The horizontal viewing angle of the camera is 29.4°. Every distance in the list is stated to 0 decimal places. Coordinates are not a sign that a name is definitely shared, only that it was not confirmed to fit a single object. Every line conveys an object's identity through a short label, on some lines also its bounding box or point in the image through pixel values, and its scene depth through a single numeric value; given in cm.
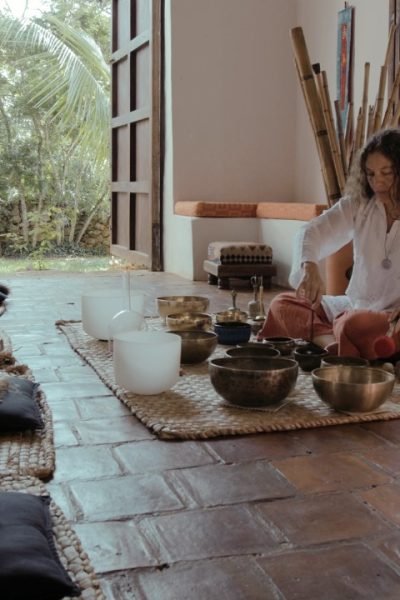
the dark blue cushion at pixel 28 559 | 100
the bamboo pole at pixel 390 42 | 394
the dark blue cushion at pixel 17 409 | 174
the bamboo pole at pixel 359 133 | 376
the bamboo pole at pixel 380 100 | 383
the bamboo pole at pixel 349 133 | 387
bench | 509
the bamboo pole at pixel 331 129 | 375
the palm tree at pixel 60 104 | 854
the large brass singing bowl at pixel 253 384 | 197
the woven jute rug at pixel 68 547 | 109
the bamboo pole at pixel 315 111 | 370
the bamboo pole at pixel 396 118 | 368
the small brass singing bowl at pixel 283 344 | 255
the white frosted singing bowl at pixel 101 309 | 280
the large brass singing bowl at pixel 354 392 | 195
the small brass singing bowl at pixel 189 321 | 286
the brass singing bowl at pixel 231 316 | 314
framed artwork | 488
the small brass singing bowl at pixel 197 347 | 247
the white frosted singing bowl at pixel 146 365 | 206
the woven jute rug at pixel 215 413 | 185
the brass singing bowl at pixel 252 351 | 223
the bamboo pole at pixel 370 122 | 381
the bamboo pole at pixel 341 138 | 383
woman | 244
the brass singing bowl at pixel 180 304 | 322
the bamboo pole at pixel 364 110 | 377
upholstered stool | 484
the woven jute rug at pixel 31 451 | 154
